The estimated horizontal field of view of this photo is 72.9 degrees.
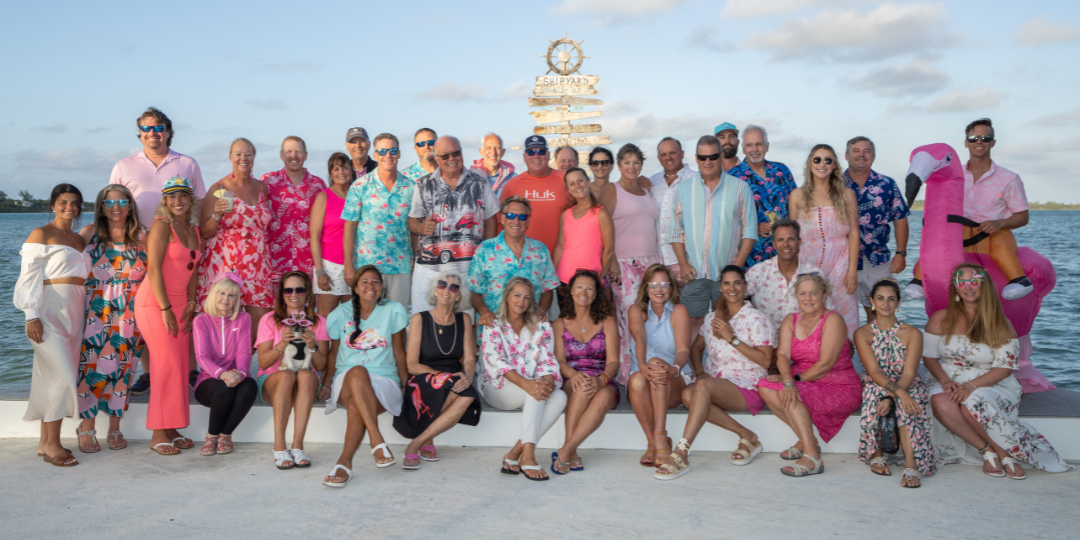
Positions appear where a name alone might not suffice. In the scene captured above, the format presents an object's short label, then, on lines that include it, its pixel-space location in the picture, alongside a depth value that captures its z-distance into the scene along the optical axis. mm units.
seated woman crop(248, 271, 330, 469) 4148
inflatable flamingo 4520
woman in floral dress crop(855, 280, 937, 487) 3904
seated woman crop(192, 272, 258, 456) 4293
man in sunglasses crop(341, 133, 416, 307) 4848
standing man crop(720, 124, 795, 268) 5211
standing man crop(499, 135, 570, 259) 5037
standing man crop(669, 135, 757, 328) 4875
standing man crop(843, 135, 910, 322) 5047
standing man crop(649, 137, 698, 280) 5012
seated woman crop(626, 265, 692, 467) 4125
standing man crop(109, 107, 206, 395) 4785
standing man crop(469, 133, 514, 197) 5809
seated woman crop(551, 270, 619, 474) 4148
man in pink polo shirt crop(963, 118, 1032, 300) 4703
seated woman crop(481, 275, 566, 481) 4184
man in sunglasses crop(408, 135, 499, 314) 4742
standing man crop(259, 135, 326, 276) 5129
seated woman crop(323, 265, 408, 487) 4102
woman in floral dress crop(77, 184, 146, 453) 4359
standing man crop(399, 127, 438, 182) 4961
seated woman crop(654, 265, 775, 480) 4133
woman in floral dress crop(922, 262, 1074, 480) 3934
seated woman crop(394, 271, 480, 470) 4176
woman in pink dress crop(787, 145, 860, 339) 4707
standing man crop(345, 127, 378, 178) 5461
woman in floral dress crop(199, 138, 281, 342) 4738
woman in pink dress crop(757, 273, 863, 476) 4117
